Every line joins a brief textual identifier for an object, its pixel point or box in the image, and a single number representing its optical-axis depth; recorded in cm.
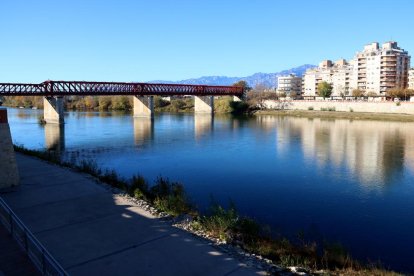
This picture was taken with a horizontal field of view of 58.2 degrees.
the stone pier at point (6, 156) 1343
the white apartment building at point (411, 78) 13840
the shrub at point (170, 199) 1149
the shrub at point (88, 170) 1747
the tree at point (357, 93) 11319
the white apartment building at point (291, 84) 17952
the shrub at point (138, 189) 1320
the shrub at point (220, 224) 948
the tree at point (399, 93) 9632
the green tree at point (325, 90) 11296
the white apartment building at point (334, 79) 14395
